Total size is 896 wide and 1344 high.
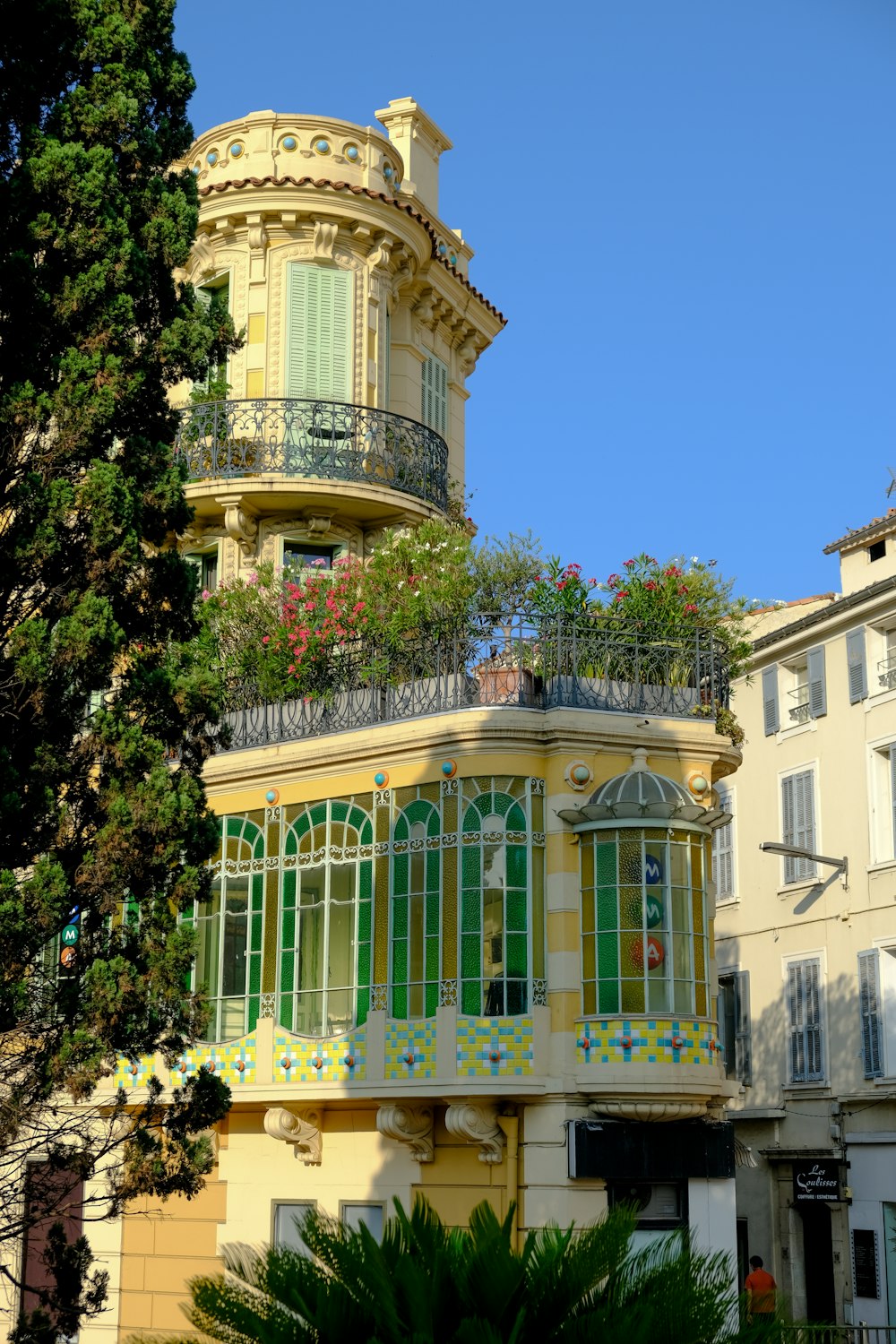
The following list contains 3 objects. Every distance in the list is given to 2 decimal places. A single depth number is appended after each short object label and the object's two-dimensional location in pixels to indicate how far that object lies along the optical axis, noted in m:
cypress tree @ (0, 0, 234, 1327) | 13.55
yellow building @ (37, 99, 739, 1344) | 17.55
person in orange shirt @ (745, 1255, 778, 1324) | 10.47
